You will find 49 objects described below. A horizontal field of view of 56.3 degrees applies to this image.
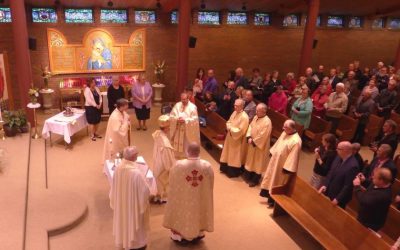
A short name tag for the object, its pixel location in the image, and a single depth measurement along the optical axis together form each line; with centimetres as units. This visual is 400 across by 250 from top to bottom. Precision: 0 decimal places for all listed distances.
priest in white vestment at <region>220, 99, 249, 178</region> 786
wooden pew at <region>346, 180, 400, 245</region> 525
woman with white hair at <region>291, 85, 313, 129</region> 909
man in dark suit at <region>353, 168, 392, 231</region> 461
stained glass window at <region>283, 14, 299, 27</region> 1572
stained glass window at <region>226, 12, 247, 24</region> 1476
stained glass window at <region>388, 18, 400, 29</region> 1811
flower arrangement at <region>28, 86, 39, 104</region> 933
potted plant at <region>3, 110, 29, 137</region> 901
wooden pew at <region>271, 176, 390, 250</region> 494
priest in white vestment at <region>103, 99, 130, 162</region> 747
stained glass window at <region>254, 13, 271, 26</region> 1525
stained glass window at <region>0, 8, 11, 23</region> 1148
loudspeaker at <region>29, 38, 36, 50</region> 1110
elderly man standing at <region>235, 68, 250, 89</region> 1093
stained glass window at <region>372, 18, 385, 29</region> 1770
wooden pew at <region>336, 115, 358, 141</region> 960
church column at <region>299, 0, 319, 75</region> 1262
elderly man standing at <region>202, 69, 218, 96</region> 1105
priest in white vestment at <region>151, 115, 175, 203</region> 624
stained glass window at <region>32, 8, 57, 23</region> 1195
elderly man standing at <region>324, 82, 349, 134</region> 945
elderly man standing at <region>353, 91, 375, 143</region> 955
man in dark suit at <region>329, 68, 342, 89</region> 1185
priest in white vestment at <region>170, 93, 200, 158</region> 820
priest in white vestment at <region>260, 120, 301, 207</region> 644
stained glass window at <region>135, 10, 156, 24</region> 1331
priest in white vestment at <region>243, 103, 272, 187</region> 741
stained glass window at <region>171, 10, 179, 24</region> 1382
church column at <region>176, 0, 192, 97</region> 1122
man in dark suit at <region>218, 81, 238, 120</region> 957
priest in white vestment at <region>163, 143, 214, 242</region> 529
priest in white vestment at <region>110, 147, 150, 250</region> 503
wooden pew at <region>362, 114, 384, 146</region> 993
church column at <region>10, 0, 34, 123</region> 959
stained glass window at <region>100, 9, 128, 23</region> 1288
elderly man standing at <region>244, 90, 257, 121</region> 862
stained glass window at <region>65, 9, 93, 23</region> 1238
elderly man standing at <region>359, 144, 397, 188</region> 568
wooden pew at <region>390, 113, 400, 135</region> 1004
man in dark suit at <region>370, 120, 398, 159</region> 692
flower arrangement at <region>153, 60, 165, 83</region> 1353
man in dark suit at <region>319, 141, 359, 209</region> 536
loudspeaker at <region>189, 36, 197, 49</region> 1196
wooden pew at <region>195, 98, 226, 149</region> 919
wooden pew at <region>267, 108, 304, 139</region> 963
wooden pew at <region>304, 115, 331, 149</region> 938
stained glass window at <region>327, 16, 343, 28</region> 1677
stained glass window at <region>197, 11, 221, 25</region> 1430
